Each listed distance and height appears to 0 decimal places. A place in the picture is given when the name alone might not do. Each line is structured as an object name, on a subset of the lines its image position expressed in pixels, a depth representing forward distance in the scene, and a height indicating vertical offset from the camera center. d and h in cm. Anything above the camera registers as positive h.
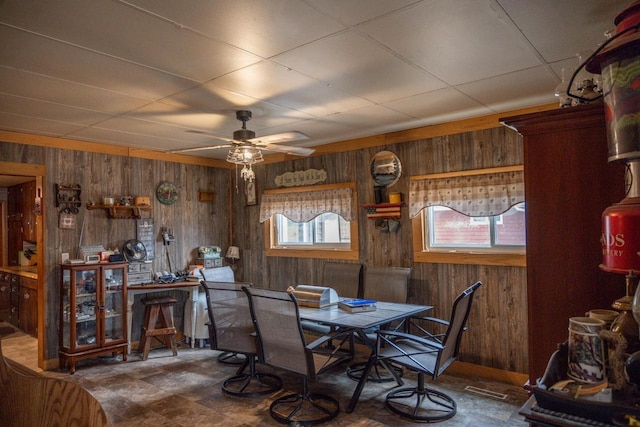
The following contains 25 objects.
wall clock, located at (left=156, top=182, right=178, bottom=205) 516 +49
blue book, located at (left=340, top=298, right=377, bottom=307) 348 -68
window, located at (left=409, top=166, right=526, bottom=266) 362 +8
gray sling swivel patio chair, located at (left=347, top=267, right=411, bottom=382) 389 -64
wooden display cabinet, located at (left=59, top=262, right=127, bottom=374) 412 -86
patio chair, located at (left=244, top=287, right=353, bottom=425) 278 -88
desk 458 -72
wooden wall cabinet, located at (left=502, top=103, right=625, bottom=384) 121 +2
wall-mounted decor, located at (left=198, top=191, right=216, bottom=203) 563 +47
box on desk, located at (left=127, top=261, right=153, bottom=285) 475 -51
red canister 96 -3
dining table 300 -73
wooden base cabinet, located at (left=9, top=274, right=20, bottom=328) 597 -102
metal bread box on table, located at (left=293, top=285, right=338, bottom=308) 365 -64
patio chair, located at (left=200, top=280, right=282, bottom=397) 334 -80
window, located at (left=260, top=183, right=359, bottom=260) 474 +8
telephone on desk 486 -59
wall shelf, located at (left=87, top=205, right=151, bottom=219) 465 +24
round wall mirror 431 +63
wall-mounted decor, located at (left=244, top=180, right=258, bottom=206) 571 +51
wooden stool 453 -110
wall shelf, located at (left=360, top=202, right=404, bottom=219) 427 +18
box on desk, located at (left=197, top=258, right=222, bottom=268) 548 -45
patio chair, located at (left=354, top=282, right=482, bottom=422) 280 -100
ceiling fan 332 +77
